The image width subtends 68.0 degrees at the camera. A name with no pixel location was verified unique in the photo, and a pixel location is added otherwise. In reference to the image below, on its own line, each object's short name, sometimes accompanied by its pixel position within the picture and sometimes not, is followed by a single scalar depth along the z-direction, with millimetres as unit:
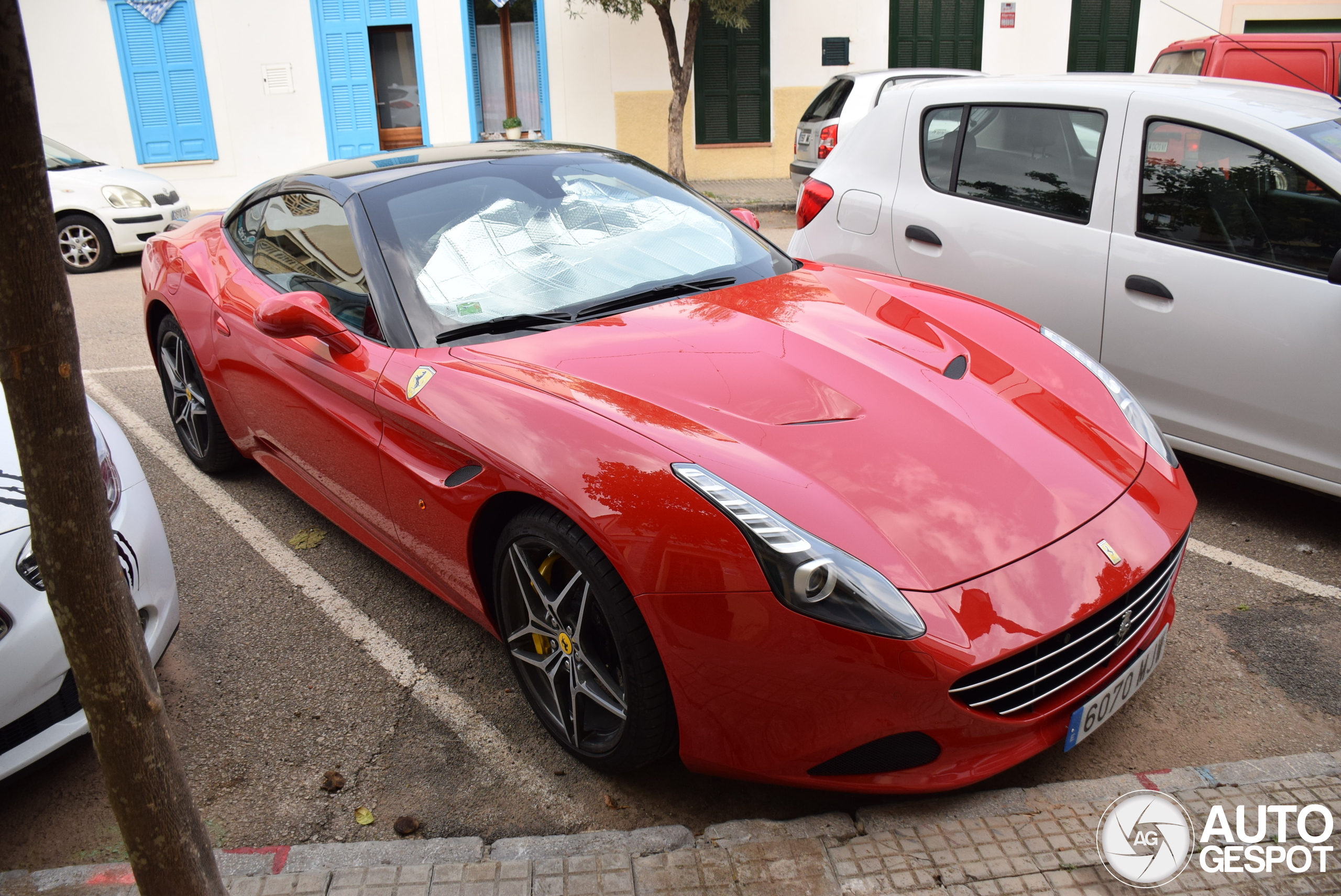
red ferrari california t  2055
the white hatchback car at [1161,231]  3463
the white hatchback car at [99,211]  9742
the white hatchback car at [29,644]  2260
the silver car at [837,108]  10977
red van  9406
